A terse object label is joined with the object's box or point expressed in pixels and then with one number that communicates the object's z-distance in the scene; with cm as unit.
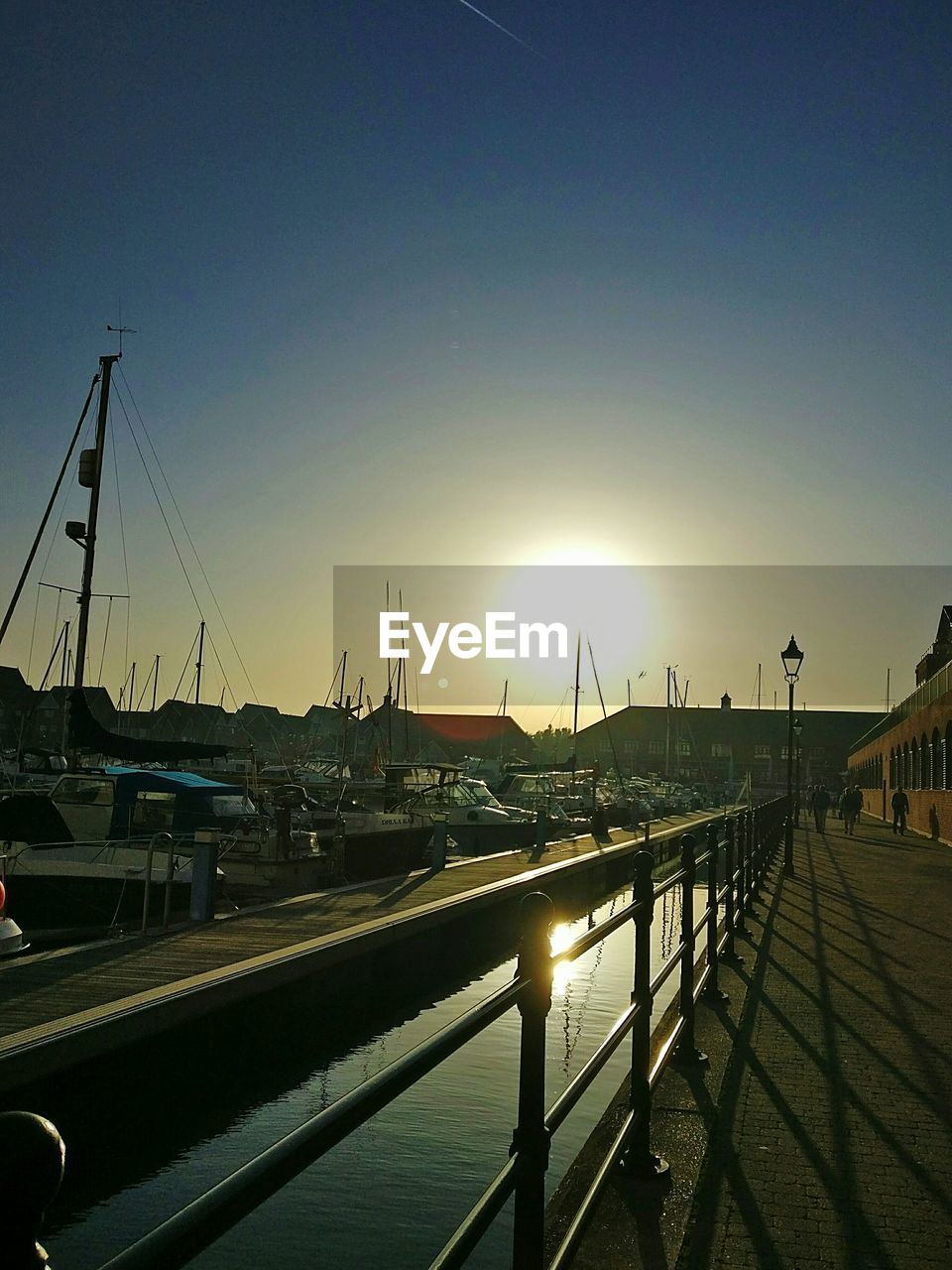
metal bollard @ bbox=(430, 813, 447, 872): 2241
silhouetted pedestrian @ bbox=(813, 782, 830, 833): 4144
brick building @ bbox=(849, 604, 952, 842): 3466
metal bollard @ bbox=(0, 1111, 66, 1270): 132
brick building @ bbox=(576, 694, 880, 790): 13000
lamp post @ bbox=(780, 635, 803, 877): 2198
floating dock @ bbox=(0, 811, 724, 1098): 796
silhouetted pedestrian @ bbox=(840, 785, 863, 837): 4044
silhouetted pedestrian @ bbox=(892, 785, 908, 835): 3894
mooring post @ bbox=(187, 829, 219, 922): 1398
